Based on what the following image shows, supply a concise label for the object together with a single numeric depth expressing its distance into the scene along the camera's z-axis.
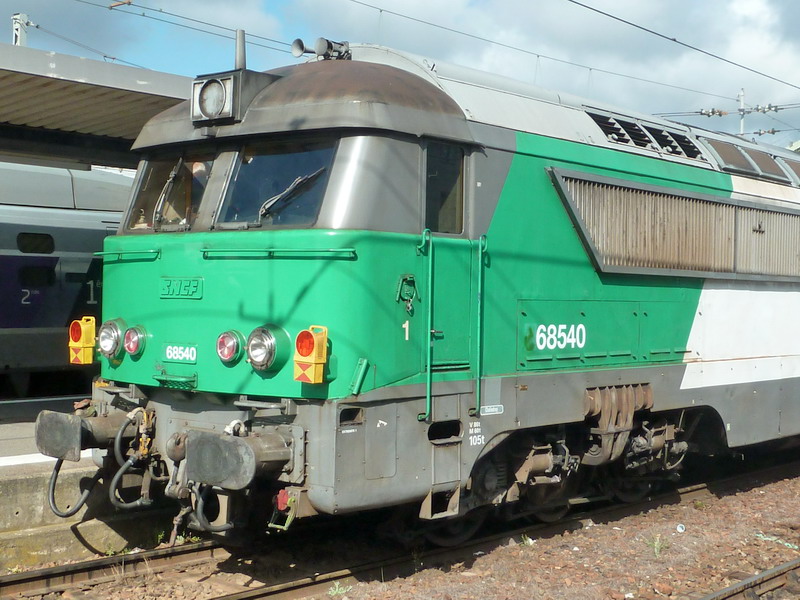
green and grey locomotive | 5.79
